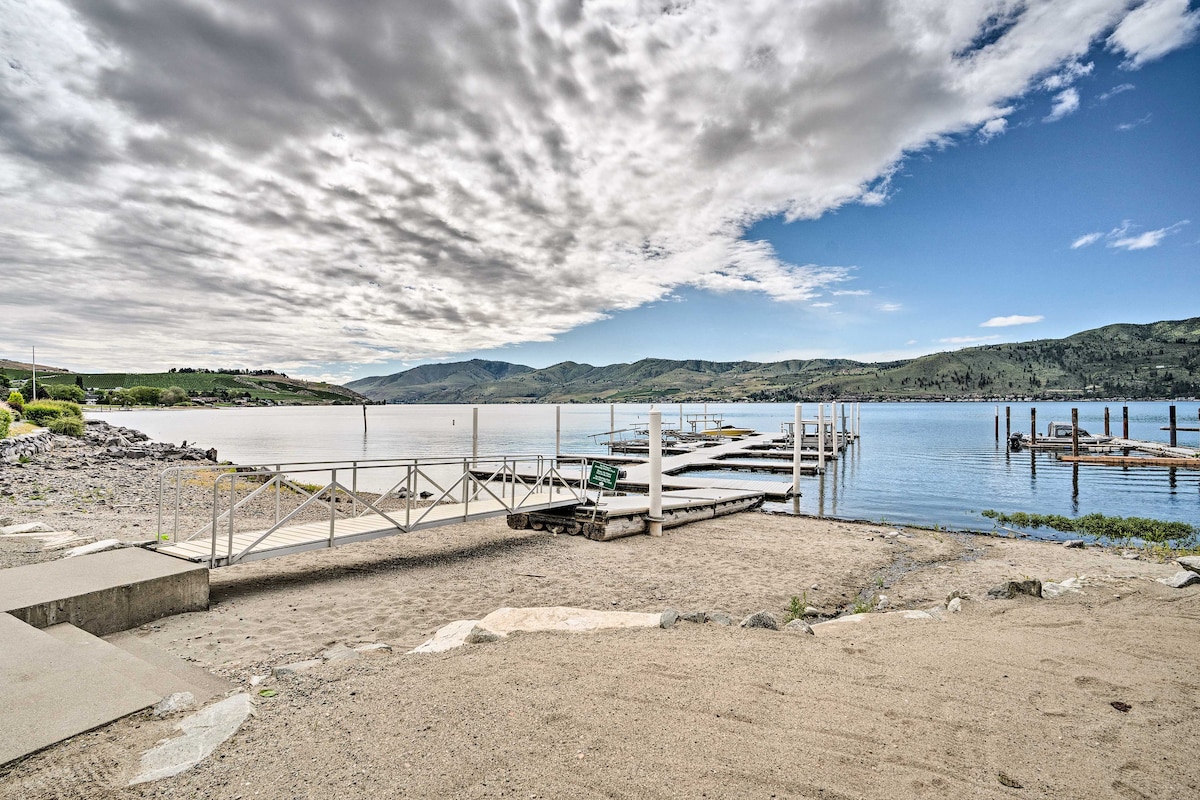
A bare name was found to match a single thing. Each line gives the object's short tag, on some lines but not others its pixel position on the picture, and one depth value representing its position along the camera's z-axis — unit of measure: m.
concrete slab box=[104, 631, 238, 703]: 4.05
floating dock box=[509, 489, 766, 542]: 12.34
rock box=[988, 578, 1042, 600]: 7.03
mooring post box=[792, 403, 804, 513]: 21.17
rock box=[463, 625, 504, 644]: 5.30
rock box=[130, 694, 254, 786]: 3.04
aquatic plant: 15.00
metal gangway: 7.55
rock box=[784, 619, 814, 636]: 5.59
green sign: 12.87
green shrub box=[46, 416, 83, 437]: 29.38
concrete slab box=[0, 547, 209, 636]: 5.11
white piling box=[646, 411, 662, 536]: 13.05
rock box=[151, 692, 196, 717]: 3.63
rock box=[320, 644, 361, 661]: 5.18
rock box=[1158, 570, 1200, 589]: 6.93
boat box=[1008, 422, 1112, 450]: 39.62
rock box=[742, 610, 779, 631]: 5.70
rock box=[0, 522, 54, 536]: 9.27
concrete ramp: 3.18
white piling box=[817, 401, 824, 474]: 29.88
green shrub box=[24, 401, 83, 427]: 29.72
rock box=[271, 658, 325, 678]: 4.72
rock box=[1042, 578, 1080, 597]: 7.19
